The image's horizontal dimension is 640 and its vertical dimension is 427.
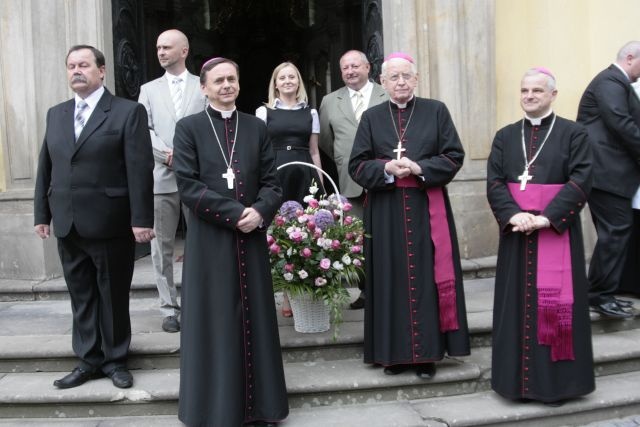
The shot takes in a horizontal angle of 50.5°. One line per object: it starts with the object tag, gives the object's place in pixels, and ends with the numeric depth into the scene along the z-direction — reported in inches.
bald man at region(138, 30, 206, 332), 187.9
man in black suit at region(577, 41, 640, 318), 206.4
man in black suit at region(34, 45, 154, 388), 158.1
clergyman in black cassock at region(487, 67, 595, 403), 154.7
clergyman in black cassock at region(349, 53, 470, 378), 164.9
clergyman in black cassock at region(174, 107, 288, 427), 142.4
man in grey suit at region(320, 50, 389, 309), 210.4
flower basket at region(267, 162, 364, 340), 175.0
